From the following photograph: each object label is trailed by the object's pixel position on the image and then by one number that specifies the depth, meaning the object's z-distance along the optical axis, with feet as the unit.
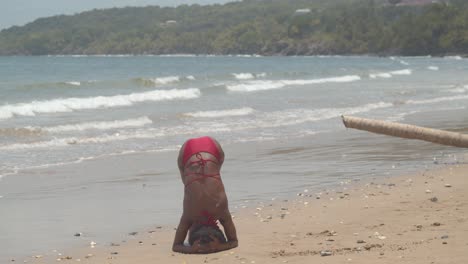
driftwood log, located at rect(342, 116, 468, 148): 56.94
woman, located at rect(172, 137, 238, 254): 38.57
